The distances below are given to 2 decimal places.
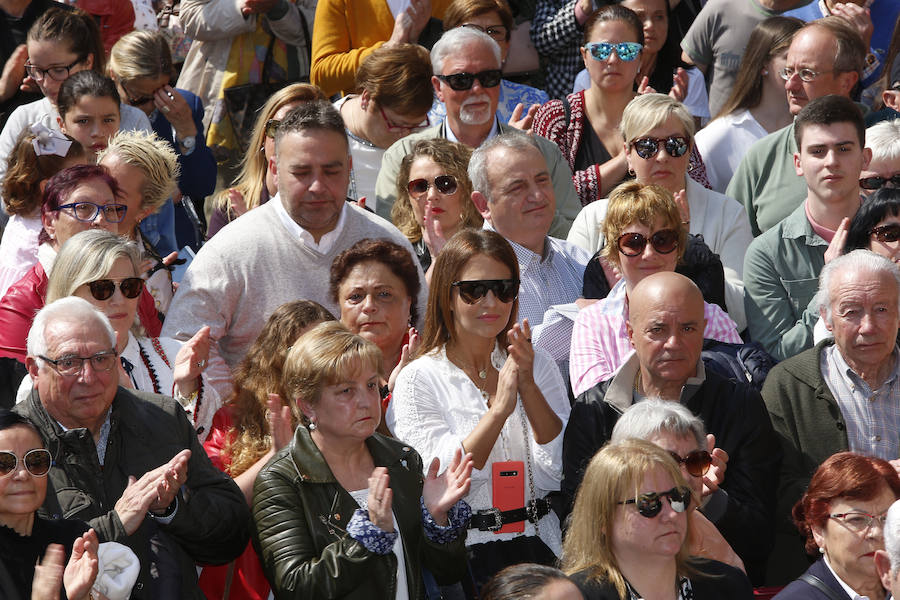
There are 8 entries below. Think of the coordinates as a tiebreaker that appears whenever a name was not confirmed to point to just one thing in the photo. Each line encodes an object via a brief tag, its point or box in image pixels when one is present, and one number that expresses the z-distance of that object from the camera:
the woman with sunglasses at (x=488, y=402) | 10.46
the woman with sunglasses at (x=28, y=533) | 8.30
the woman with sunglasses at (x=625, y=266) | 11.69
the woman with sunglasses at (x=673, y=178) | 13.98
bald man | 10.64
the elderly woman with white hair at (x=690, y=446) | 9.84
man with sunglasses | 15.14
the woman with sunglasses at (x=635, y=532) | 9.15
